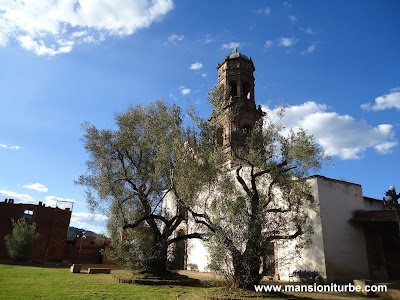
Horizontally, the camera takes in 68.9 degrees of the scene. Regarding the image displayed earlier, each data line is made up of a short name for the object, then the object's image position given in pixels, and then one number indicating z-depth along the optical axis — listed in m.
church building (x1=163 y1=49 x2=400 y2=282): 13.41
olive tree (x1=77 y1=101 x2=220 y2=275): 12.27
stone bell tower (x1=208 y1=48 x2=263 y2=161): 22.92
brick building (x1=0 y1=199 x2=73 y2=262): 26.88
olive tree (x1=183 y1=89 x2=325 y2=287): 9.19
